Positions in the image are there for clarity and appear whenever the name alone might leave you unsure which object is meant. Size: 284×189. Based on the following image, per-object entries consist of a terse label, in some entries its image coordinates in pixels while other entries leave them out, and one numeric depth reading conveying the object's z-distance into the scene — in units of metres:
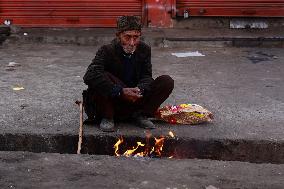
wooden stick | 6.59
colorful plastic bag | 7.32
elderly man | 6.83
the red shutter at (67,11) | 15.25
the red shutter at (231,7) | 15.17
